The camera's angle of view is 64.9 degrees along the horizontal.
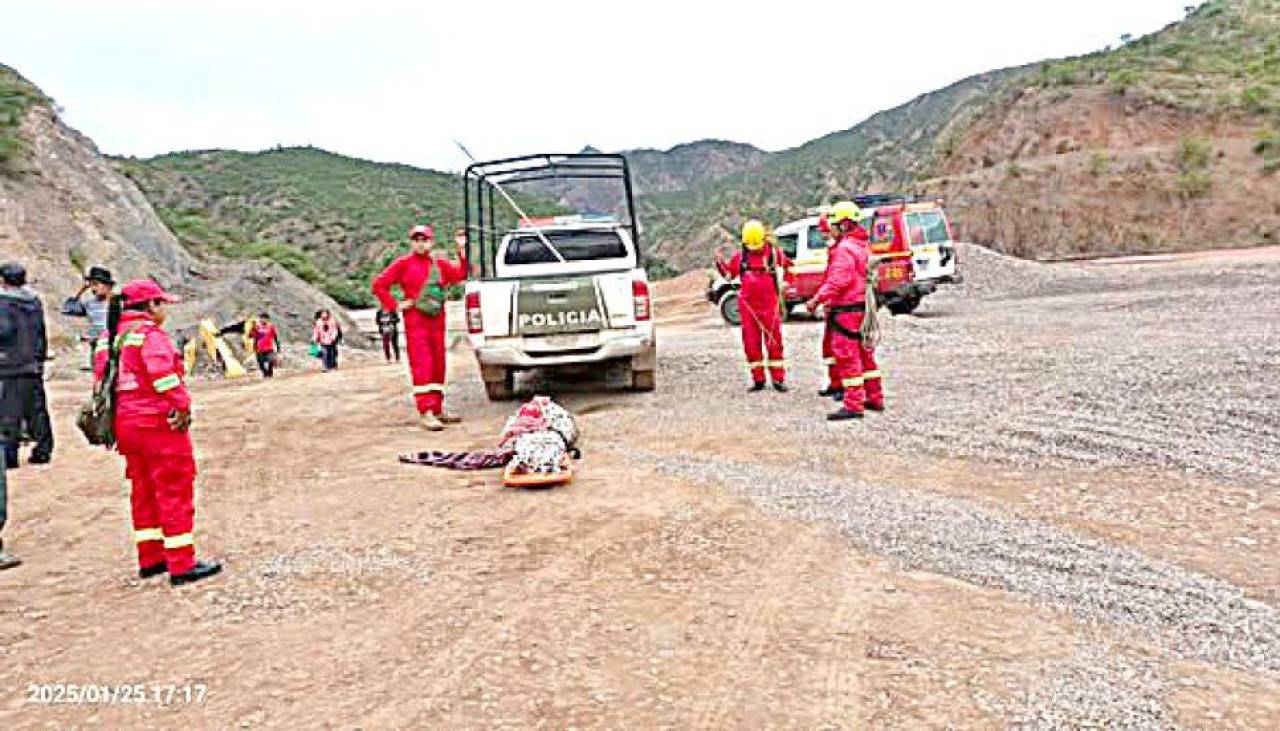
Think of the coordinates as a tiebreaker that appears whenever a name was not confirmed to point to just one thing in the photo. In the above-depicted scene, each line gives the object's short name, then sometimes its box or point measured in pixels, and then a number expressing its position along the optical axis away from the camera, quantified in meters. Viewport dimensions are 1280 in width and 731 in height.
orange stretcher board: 6.53
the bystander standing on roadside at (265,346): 18.36
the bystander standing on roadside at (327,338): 18.61
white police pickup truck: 9.84
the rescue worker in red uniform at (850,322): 8.55
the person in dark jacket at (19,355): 6.95
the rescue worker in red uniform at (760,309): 10.34
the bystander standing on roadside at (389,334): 19.89
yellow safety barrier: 20.42
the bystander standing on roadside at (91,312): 10.97
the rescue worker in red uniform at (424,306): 9.41
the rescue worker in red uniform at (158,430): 5.00
